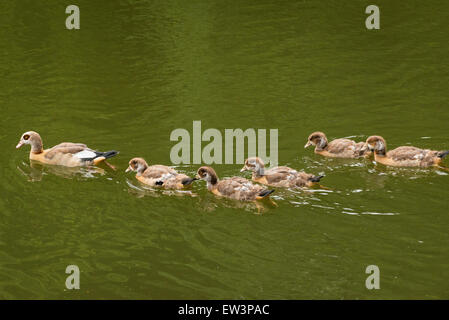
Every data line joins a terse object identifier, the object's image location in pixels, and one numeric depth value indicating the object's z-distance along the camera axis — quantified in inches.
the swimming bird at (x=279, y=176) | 416.5
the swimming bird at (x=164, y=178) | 423.2
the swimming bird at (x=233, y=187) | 403.2
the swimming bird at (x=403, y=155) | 442.0
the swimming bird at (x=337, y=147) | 471.5
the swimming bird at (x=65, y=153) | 468.4
